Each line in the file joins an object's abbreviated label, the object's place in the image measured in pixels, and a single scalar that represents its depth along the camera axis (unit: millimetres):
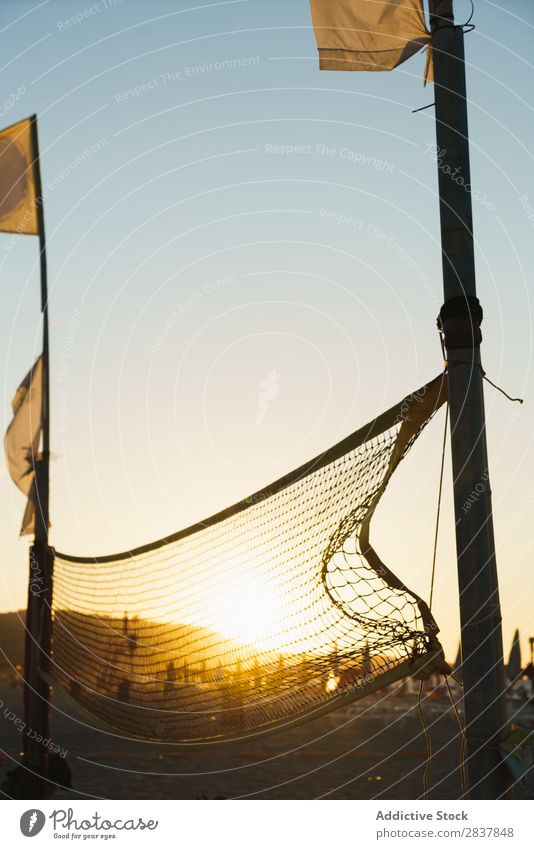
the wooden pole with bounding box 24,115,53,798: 7852
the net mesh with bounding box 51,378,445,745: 4797
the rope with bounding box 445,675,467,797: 4309
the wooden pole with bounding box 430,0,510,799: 4191
